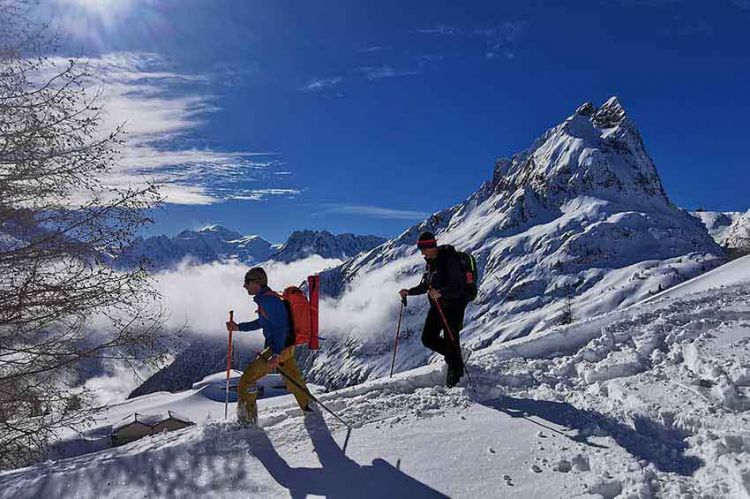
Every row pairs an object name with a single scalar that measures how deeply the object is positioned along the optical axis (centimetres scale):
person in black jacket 868
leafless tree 820
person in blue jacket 743
